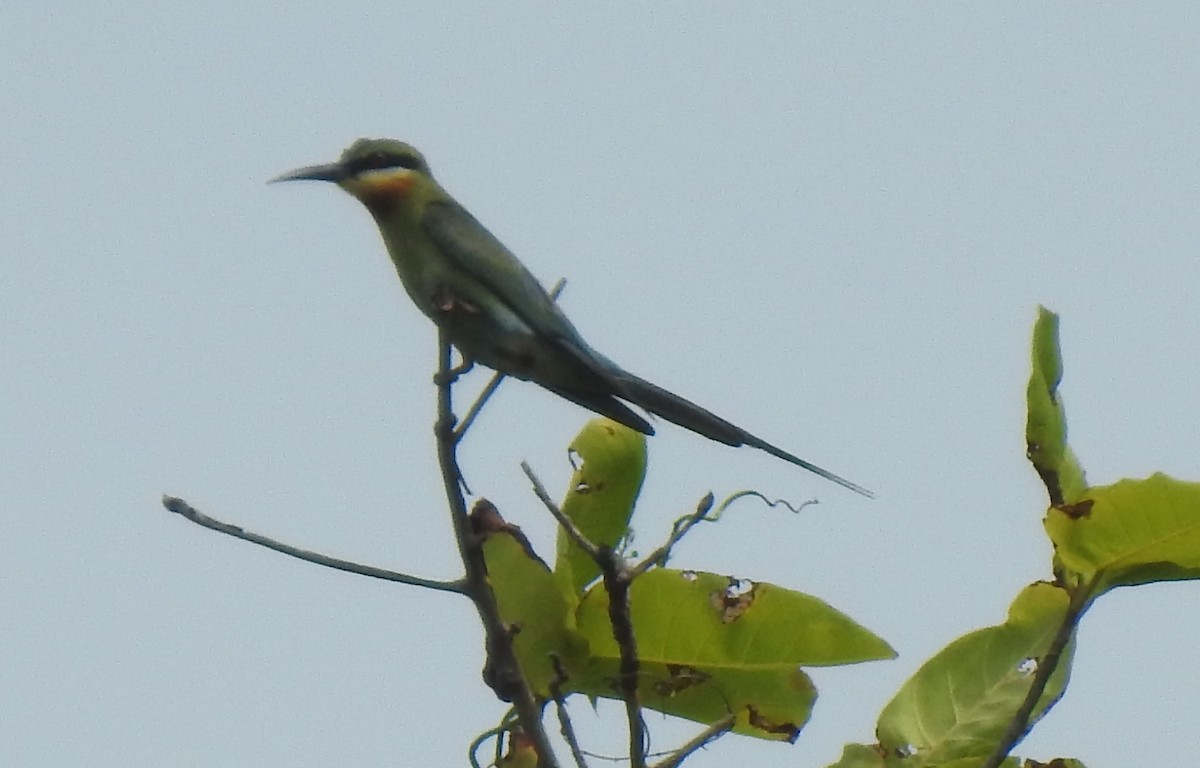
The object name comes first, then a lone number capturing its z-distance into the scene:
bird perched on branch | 6.09
